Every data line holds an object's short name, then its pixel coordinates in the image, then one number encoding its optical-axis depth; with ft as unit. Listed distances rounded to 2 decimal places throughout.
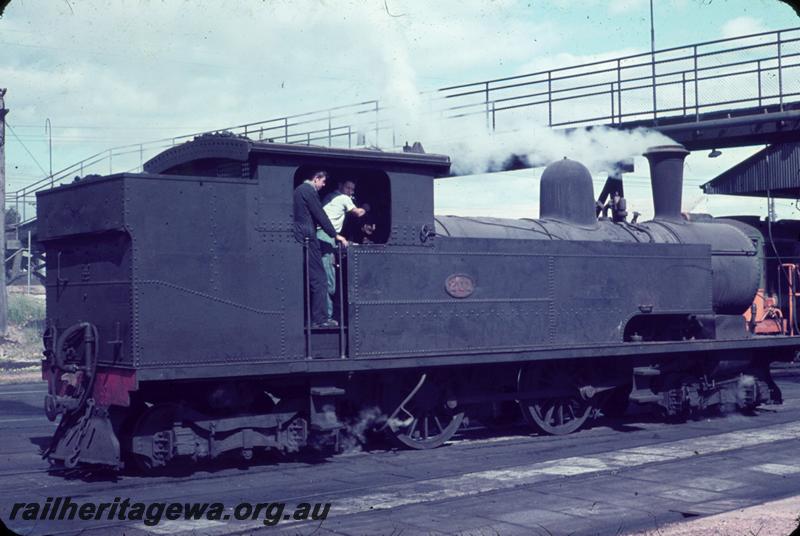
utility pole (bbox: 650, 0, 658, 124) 66.80
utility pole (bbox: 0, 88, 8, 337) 78.69
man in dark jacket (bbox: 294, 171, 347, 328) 31.04
